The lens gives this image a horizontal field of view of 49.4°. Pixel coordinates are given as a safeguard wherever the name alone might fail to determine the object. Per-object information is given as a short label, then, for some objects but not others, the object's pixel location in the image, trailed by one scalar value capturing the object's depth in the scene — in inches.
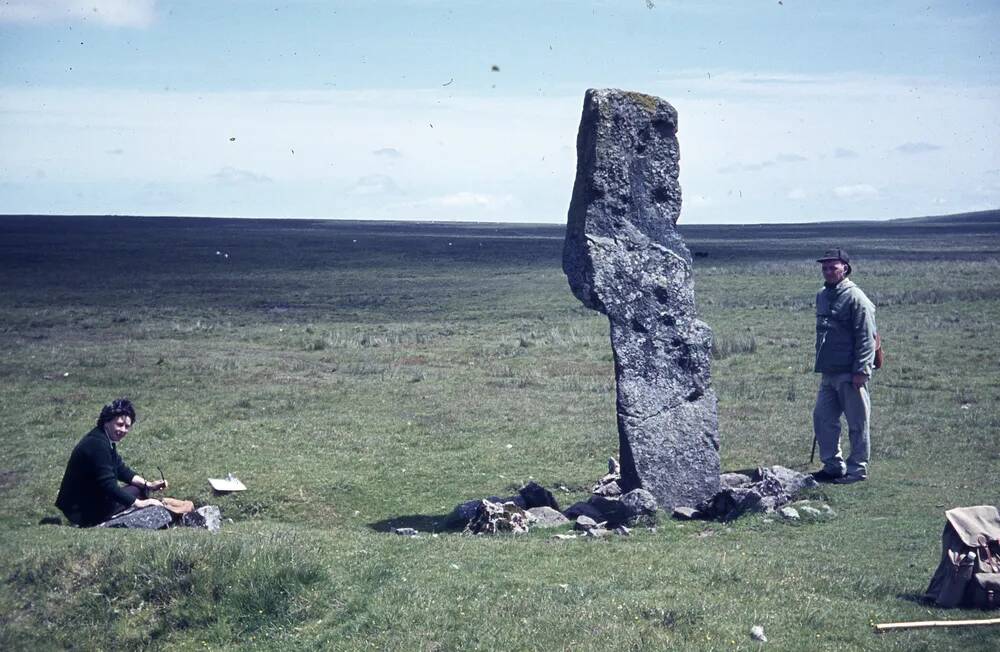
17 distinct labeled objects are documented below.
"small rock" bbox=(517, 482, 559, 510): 552.4
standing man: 578.6
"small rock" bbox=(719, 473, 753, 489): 581.7
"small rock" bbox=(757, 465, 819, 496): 549.6
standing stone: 545.3
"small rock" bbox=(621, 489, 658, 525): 517.7
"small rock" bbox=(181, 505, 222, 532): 522.9
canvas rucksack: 354.3
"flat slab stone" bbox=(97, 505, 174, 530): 503.3
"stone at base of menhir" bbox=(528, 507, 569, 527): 517.7
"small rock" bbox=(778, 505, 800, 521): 505.0
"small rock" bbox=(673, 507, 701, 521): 539.2
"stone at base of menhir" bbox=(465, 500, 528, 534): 505.0
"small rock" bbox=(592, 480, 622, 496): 575.1
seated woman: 491.2
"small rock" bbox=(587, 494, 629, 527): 521.7
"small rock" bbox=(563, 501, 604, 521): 535.2
